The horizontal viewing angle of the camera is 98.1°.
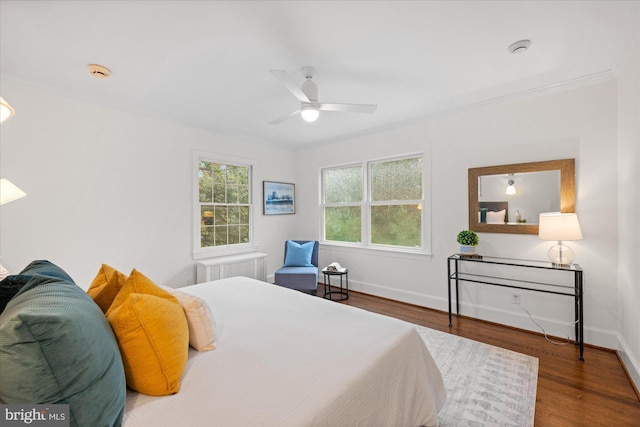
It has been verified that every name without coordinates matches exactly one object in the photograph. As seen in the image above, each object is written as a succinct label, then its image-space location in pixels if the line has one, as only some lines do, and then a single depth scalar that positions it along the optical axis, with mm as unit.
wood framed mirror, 2799
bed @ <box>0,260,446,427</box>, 759
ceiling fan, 2439
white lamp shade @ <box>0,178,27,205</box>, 1932
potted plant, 3174
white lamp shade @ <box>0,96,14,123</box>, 1246
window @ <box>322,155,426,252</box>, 3967
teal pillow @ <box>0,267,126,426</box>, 700
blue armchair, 3977
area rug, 1785
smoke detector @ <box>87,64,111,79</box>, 2343
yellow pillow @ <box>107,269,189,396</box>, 1109
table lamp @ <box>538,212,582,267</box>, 2512
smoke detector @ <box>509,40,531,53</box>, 2072
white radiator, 3832
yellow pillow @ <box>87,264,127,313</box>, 1352
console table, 2514
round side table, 4070
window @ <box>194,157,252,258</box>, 4094
